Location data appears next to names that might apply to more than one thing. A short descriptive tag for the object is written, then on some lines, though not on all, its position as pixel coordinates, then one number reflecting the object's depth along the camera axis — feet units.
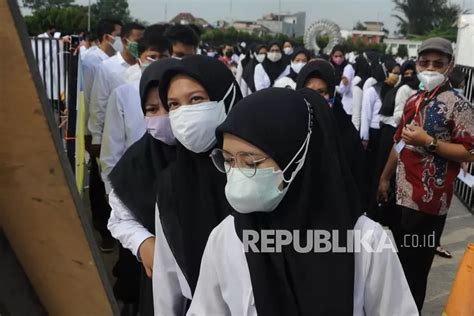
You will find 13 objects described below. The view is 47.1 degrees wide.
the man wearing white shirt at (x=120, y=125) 11.30
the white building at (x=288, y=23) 234.99
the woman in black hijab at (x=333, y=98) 8.61
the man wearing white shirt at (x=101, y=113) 14.16
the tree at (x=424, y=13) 223.92
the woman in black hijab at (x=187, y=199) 6.04
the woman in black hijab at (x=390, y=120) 15.58
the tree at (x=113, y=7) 192.71
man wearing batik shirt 9.23
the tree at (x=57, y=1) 150.30
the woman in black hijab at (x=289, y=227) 4.63
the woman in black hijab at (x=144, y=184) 7.13
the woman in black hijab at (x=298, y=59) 24.38
